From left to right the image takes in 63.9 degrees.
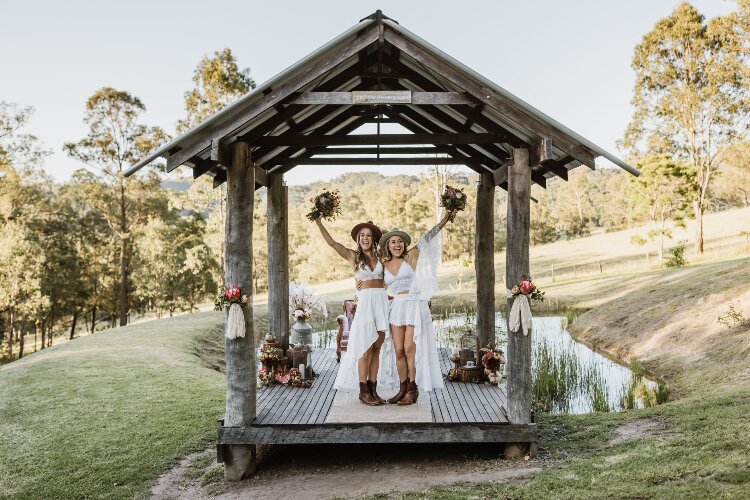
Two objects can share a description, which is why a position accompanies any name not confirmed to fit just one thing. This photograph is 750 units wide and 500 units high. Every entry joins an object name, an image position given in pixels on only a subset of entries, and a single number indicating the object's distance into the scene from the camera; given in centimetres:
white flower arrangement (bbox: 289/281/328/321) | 984
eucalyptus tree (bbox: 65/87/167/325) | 2567
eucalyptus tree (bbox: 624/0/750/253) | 2639
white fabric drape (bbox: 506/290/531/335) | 607
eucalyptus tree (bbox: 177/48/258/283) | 2438
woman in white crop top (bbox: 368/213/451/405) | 682
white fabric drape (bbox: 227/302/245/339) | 606
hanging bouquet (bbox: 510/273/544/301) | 604
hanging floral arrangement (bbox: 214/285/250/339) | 602
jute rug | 636
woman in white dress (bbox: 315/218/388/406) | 683
